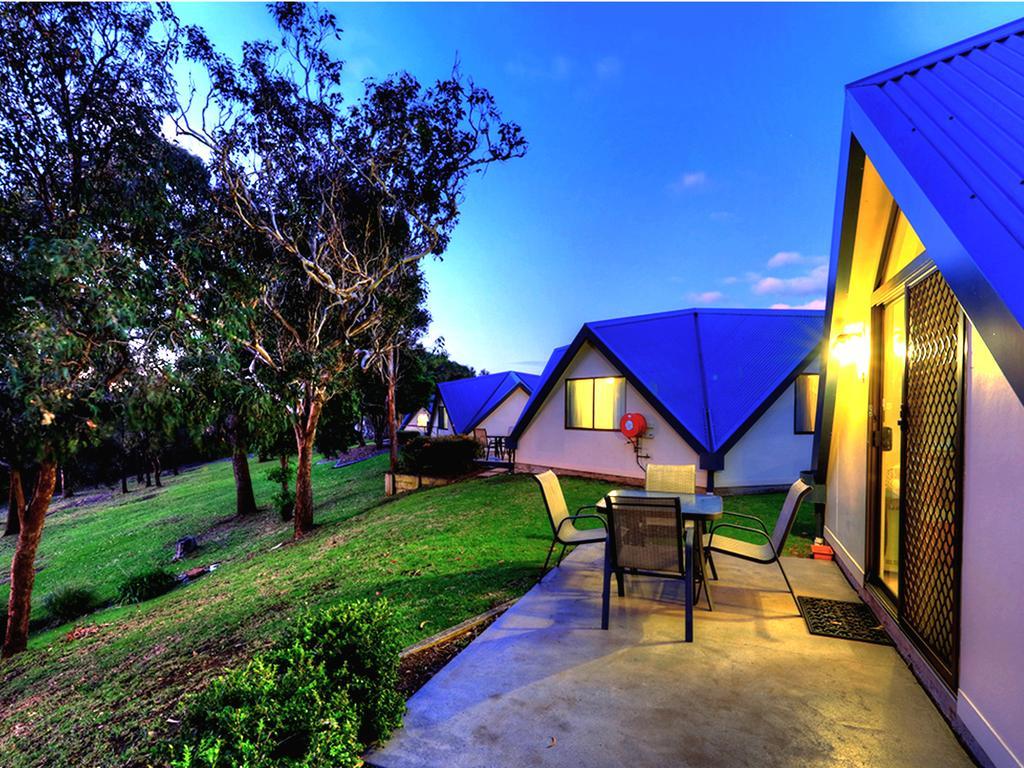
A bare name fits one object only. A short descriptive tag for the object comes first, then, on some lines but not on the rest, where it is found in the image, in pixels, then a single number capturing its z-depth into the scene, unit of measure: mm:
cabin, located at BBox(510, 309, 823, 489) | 10750
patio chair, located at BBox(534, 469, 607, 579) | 4906
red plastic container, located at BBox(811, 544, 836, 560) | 5926
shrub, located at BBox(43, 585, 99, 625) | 9398
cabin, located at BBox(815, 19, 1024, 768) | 1763
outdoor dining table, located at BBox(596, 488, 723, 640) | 4418
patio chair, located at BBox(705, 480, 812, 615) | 4297
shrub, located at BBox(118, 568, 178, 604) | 9477
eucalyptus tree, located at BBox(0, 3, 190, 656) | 5480
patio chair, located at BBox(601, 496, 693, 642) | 3861
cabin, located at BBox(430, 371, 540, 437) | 24094
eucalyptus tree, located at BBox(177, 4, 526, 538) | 11367
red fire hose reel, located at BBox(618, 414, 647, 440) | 11367
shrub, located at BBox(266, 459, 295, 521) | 13914
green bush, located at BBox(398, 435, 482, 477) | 16078
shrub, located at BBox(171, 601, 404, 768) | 1975
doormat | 3842
